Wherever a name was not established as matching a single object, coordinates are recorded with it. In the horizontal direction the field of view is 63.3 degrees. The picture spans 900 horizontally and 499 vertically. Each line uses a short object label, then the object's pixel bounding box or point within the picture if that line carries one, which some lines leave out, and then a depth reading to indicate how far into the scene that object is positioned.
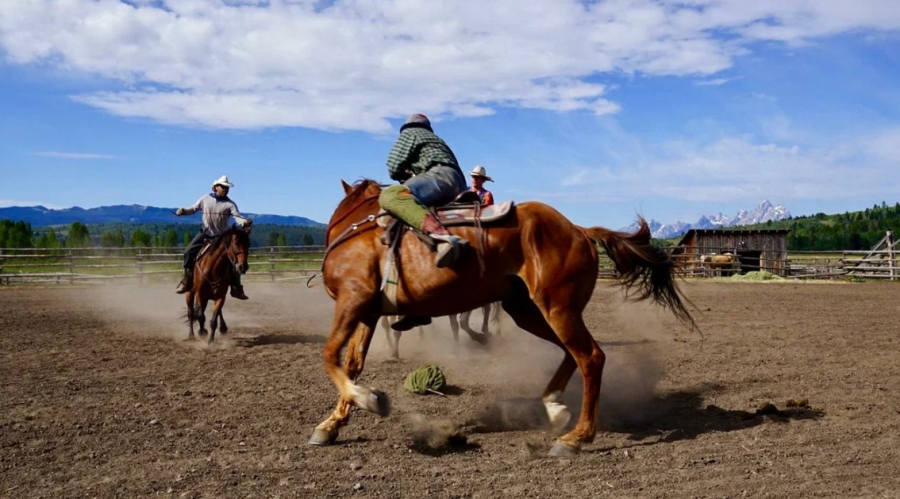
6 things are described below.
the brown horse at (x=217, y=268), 10.84
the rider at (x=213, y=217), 11.23
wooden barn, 34.03
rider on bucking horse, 5.54
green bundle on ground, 7.28
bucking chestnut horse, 5.49
